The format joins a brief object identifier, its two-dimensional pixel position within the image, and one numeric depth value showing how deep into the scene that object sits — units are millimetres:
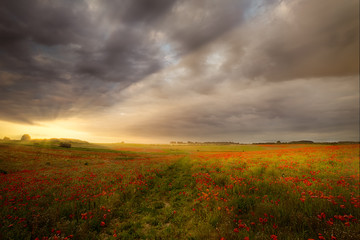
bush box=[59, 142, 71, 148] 50312
